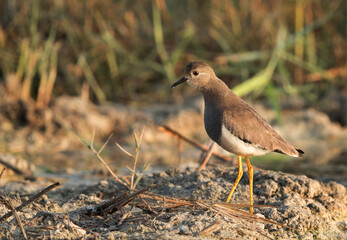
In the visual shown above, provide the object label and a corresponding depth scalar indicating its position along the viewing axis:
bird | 7.23
